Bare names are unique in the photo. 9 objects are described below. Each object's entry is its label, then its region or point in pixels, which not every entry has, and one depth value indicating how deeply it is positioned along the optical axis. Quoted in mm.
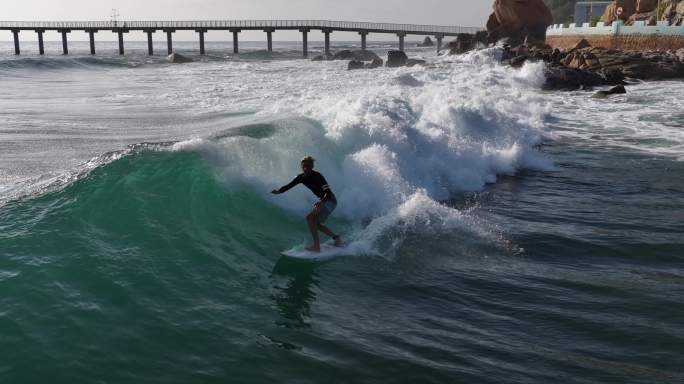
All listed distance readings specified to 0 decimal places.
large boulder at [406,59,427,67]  47788
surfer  7715
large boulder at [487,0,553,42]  67250
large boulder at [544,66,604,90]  31578
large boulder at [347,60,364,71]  44969
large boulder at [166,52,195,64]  57594
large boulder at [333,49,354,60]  64000
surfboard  7469
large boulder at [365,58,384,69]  47375
